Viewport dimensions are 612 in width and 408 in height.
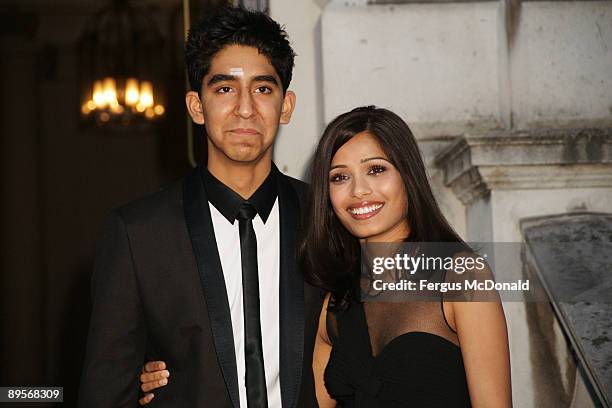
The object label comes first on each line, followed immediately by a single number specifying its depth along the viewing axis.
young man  2.44
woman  2.30
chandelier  4.78
